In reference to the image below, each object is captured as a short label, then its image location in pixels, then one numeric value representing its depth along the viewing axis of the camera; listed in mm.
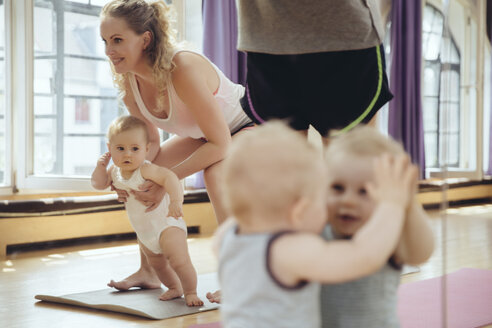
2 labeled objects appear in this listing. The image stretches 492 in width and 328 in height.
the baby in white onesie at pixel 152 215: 2135
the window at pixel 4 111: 3584
